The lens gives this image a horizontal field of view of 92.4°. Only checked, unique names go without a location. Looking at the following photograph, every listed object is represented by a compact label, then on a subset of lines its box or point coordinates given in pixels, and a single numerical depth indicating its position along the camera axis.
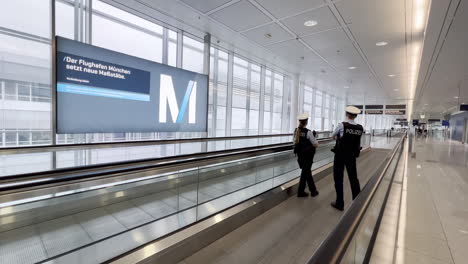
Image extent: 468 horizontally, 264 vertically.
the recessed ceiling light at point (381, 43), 6.48
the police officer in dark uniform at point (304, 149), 3.88
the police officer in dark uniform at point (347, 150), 3.49
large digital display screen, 4.82
